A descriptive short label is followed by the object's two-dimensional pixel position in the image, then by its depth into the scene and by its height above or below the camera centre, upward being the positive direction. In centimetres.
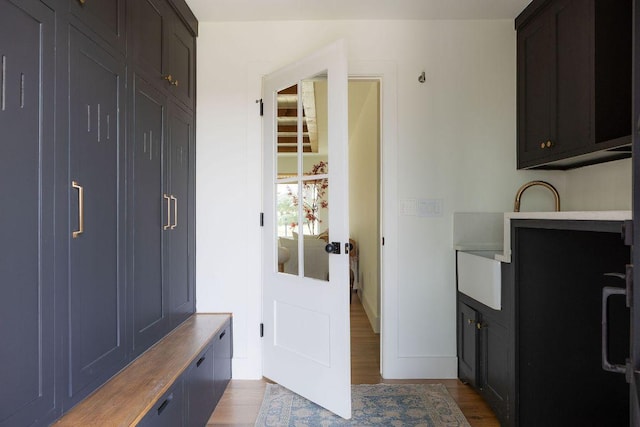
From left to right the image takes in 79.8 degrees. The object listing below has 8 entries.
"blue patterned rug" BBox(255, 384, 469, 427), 210 -114
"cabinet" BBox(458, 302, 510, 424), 200 -83
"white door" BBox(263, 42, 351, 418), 215 -9
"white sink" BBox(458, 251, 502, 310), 201 -37
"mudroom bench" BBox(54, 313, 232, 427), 133 -69
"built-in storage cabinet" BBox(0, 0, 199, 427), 110 +5
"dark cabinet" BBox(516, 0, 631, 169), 187 +71
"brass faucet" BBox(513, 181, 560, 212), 252 +15
